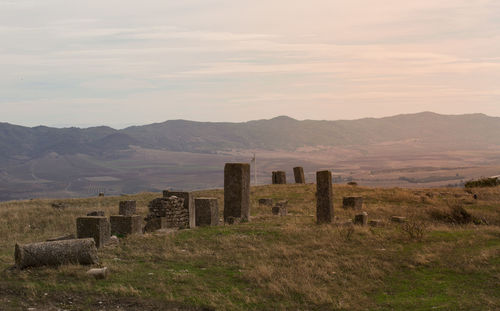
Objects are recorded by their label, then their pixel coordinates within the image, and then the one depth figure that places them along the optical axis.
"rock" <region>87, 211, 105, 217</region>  22.39
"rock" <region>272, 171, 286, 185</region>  42.50
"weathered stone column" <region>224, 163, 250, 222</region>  22.28
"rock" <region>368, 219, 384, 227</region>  21.07
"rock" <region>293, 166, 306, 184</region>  42.44
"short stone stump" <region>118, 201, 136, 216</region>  23.75
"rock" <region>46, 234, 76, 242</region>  16.41
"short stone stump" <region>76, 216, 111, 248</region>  16.53
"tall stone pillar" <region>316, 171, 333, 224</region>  21.59
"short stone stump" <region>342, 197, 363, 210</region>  27.19
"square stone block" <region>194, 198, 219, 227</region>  20.83
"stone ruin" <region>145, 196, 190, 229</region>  20.62
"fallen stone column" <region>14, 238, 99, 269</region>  13.62
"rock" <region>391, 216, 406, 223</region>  22.30
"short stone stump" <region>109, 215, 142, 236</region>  18.72
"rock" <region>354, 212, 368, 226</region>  21.36
